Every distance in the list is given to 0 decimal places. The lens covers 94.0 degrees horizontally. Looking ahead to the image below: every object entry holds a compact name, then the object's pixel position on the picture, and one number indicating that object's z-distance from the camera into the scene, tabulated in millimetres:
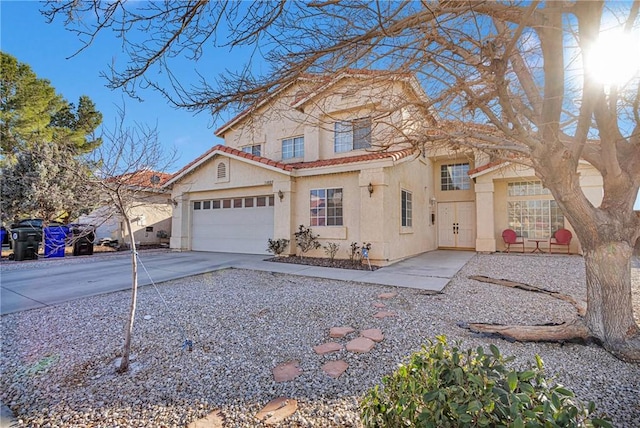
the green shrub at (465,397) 1429
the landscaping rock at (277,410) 2652
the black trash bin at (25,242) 11780
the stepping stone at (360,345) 3949
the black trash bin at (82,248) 13329
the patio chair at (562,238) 12438
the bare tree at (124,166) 3828
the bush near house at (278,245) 11977
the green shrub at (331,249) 11070
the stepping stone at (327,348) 3941
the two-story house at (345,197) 10745
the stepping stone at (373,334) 4293
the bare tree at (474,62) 3055
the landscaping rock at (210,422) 2590
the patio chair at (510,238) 13547
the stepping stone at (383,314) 5222
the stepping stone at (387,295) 6395
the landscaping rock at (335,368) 3380
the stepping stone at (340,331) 4457
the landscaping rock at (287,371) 3322
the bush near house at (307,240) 11625
